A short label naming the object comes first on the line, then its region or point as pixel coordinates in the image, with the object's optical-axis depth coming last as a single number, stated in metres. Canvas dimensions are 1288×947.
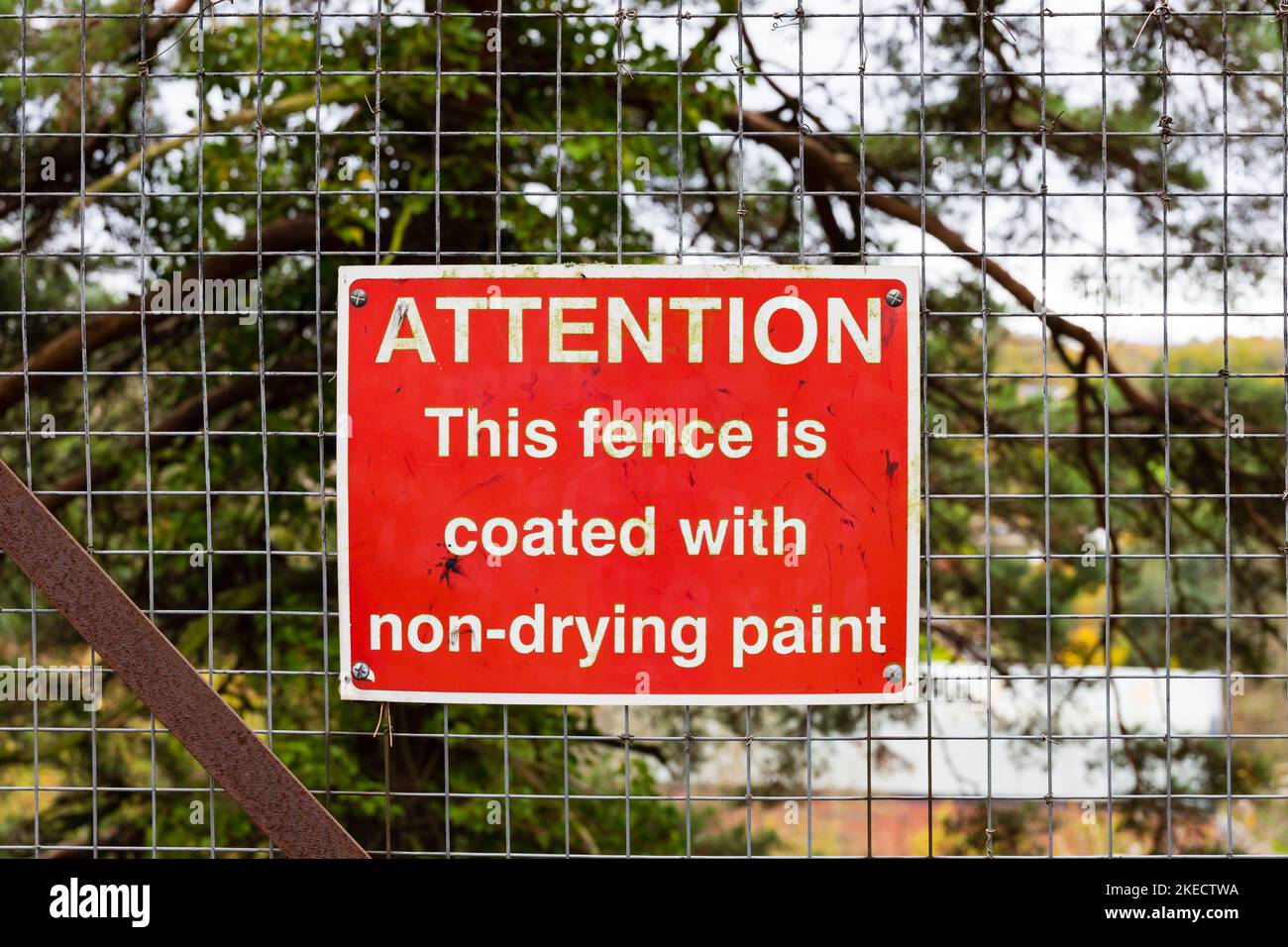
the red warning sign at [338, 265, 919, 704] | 2.07
